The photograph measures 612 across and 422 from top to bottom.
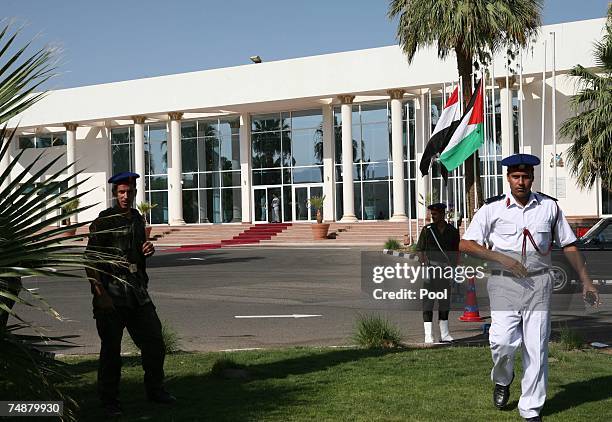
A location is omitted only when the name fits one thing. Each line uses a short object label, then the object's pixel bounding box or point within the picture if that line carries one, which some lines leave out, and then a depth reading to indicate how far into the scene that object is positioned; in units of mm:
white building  36250
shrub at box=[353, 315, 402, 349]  9039
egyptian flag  14219
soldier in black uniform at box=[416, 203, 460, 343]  10484
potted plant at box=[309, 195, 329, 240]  38406
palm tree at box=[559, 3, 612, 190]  23531
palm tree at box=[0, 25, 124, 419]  4078
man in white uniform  5664
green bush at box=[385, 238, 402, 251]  32028
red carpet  39000
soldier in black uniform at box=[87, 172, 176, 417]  5977
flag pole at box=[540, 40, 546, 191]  35522
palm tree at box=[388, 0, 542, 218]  23219
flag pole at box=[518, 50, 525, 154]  20812
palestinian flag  13664
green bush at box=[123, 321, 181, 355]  8866
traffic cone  11814
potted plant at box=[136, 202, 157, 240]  41781
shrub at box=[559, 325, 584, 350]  8555
